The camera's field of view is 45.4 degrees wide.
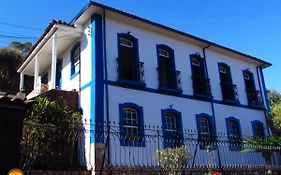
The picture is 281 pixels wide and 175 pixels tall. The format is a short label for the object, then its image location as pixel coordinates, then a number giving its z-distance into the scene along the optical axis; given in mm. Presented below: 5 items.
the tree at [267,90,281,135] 20594
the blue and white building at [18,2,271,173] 14523
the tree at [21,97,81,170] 9352
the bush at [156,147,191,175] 11445
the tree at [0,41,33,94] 25266
